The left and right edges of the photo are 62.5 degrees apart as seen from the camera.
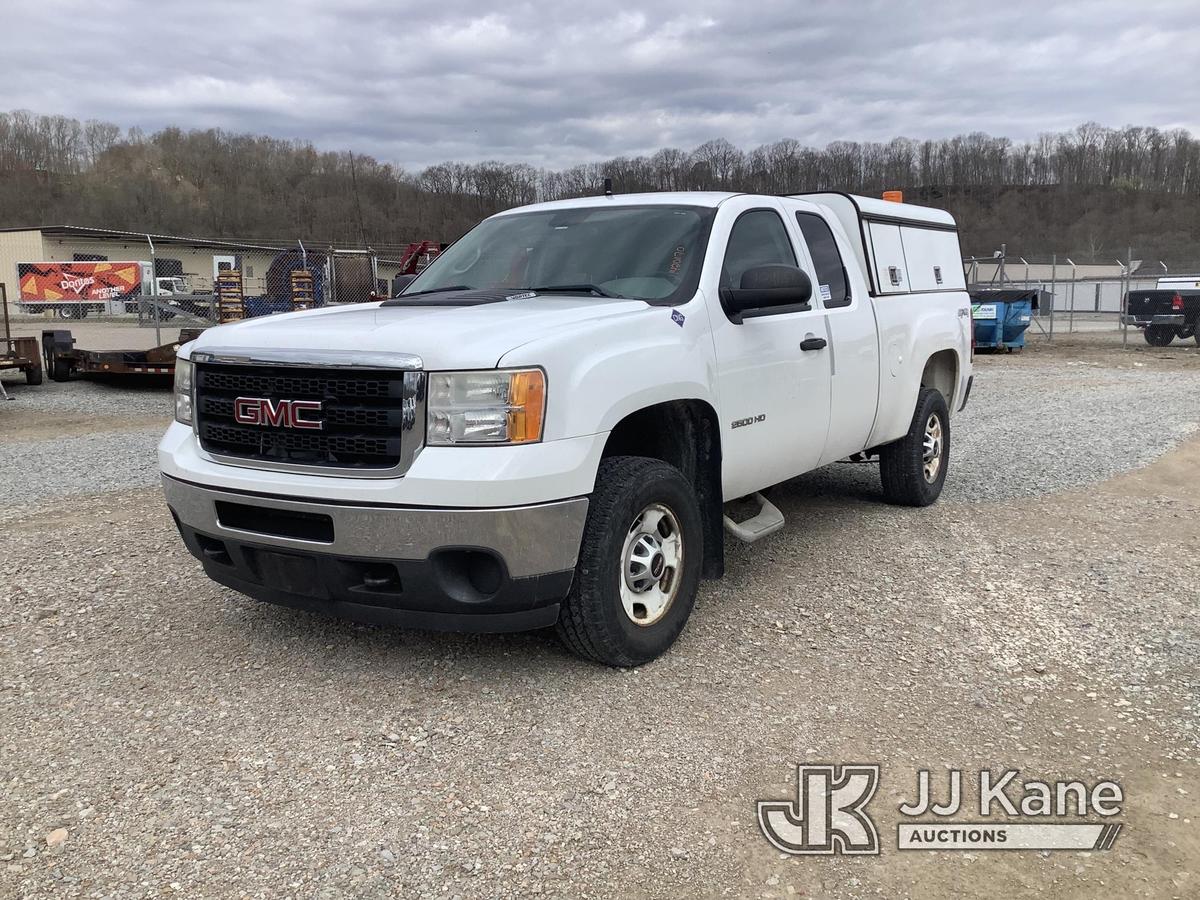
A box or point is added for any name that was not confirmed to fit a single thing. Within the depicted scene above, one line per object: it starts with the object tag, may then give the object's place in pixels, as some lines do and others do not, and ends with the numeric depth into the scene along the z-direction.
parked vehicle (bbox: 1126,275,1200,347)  23.25
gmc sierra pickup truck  3.46
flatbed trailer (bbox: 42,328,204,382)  14.65
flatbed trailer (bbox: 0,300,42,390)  15.12
